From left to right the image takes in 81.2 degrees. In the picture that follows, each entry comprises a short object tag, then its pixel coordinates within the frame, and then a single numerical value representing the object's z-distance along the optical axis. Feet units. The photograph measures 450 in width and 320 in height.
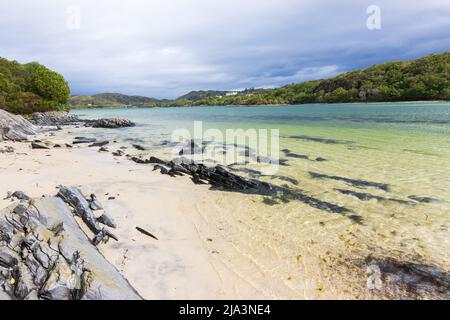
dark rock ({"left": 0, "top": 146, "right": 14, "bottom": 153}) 67.54
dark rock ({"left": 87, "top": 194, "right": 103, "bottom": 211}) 32.45
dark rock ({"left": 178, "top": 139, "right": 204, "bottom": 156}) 80.65
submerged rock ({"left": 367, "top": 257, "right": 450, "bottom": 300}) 20.52
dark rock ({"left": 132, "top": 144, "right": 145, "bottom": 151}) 87.35
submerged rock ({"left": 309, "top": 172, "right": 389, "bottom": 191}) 44.88
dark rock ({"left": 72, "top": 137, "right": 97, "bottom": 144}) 96.75
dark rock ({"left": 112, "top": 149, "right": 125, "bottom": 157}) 73.34
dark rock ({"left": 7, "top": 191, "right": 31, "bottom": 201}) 31.84
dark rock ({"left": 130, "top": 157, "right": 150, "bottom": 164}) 63.56
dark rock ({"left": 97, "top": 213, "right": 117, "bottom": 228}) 28.71
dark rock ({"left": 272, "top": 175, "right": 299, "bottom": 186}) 48.64
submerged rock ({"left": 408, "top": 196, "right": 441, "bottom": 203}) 38.00
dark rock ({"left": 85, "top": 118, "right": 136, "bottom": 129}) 172.45
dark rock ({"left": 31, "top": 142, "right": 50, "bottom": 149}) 76.79
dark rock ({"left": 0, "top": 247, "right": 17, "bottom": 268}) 17.53
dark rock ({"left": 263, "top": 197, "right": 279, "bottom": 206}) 39.26
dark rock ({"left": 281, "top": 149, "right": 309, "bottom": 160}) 69.56
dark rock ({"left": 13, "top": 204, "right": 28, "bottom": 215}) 22.46
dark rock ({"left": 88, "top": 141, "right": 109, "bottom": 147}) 91.89
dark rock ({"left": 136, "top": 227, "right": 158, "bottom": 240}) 27.61
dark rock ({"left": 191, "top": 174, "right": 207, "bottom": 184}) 48.96
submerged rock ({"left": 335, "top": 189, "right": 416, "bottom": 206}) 38.04
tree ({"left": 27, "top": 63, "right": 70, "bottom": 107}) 224.51
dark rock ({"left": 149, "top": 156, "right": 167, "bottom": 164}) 62.20
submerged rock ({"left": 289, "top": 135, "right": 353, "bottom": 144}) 92.76
